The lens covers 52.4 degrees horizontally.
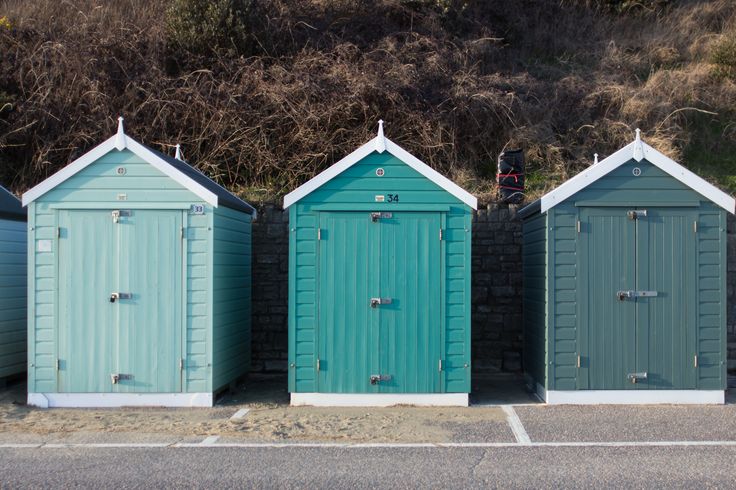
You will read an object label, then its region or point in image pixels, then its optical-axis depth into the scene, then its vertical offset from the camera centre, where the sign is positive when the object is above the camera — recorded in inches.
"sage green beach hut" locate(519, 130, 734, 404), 327.9 -13.6
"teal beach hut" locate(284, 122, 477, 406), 329.4 -12.3
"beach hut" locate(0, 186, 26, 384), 362.6 -12.3
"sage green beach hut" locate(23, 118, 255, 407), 326.0 -10.8
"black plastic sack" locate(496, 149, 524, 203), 438.6 +52.1
